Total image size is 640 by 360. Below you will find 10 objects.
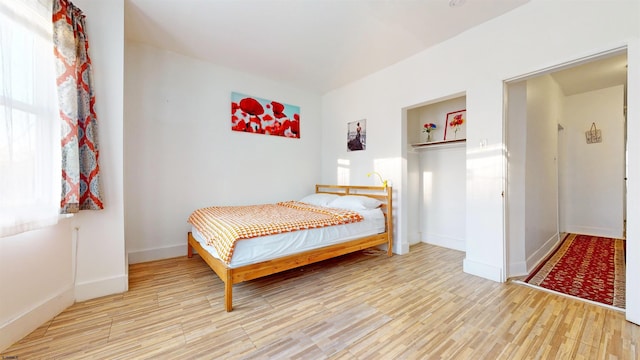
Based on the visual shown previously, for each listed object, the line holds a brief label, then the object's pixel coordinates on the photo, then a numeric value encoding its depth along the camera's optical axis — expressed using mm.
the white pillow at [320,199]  3662
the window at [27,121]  1338
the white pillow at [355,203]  3224
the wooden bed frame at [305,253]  1982
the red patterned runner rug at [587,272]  2203
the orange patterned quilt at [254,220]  2029
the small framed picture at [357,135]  3949
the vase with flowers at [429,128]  3803
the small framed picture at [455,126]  3496
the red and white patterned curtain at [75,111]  1795
